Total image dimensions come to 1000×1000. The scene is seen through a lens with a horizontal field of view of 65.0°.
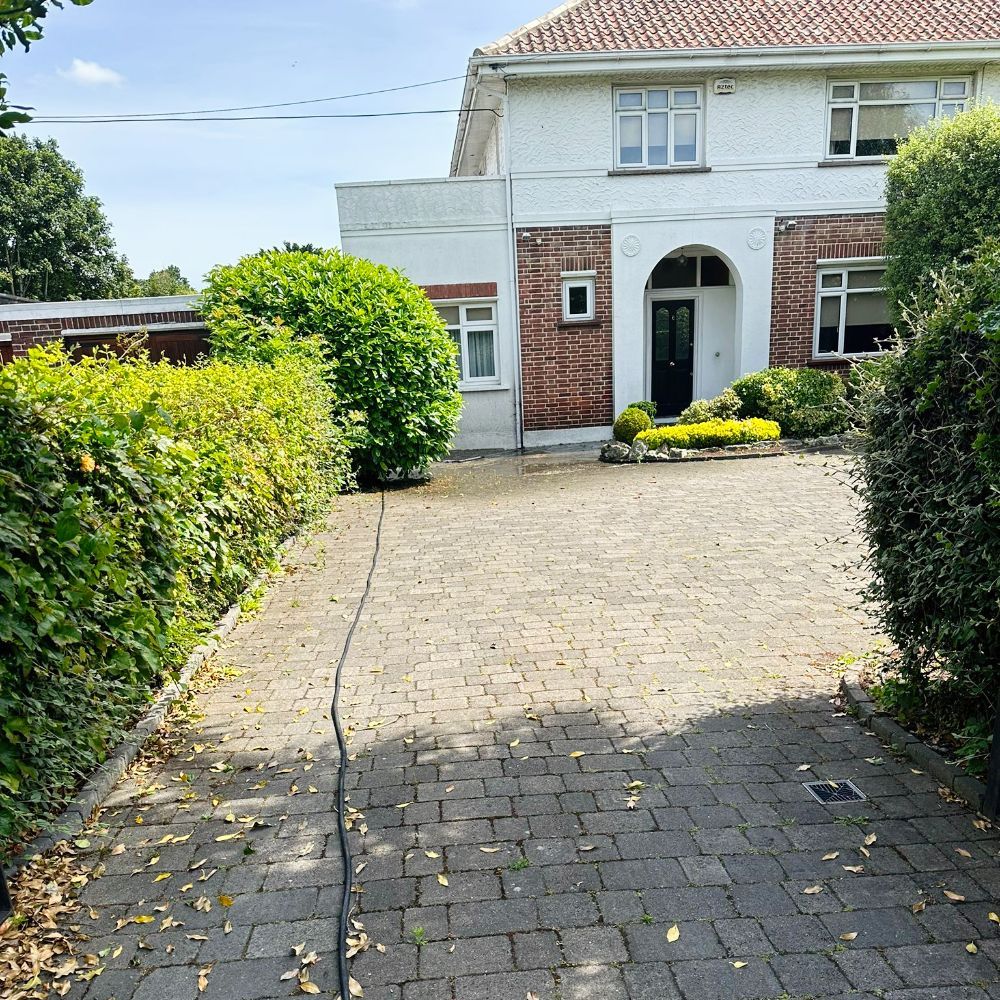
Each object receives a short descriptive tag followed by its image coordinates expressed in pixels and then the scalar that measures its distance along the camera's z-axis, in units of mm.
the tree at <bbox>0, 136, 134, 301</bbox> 36938
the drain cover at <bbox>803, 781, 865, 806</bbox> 3608
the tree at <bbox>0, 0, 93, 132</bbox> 2131
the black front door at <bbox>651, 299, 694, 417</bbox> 16984
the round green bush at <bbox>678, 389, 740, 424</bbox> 14945
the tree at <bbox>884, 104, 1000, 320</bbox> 12438
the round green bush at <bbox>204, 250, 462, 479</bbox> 11844
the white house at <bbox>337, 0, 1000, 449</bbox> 14781
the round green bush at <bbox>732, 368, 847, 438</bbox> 14352
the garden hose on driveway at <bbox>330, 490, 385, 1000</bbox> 2623
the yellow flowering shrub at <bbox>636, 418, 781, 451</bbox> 13883
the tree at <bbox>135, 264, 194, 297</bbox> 56106
